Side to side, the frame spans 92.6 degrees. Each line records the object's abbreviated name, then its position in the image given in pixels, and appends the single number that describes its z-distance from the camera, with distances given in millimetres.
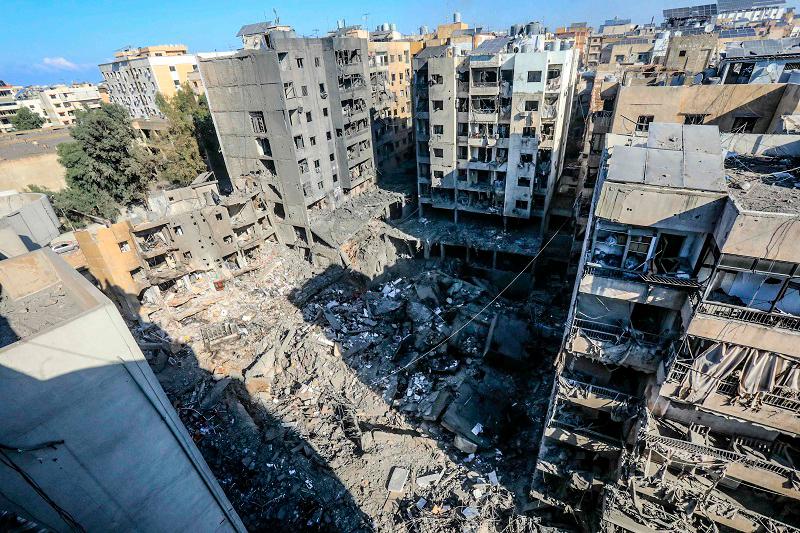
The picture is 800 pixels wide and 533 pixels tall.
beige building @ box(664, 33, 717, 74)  33031
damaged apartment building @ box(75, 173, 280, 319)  23906
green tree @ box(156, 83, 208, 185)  37250
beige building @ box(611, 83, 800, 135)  18656
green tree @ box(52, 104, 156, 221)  32219
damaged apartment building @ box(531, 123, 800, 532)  8641
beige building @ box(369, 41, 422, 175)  43156
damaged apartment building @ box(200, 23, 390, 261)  28359
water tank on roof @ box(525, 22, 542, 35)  37938
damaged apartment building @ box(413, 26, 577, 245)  28359
